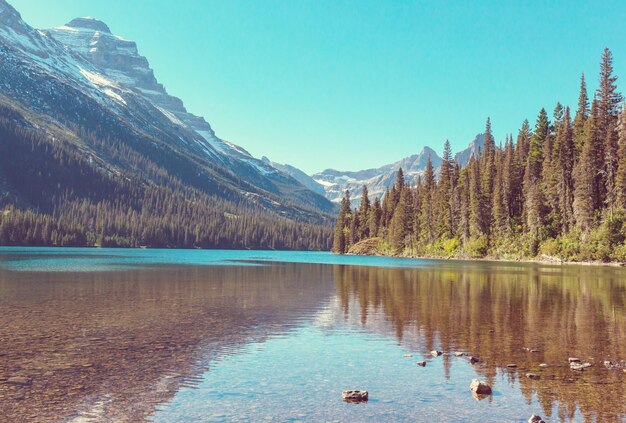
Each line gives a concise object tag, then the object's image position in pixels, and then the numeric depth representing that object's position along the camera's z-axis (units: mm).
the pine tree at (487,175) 138750
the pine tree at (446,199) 156000
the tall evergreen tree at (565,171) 110250
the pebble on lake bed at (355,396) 13998
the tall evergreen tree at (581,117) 115250
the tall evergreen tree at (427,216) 161500
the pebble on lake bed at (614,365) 17509
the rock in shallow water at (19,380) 14656
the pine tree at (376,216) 198500
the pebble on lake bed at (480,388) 14625
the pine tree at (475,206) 138125
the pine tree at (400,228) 170375
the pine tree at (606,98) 110762
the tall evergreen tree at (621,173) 92638
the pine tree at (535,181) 116062
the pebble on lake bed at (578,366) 17250
